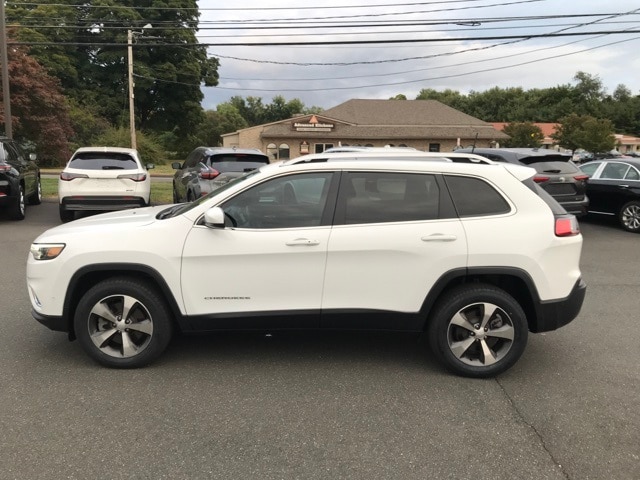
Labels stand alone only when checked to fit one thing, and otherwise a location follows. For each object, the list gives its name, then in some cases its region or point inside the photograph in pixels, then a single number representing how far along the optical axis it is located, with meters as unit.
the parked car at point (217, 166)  10.17
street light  29.98
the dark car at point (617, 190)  11.33
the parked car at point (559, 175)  10.18
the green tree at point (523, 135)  50.16
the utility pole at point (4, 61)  15.77
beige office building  43.84
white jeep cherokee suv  3.92
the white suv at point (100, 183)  10.32
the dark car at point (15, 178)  10.77
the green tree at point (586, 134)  50.34
